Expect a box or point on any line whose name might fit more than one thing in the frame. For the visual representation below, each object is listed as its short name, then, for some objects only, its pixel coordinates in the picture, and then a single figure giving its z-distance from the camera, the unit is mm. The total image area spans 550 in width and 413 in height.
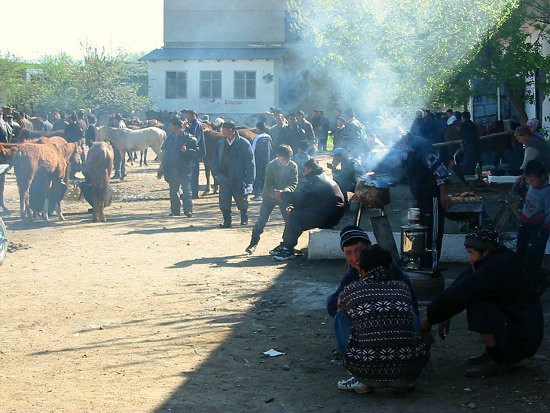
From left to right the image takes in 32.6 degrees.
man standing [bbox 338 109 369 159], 20047
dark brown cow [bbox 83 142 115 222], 16547
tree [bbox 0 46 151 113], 53188
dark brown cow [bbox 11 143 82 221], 16547
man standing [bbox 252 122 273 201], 19328
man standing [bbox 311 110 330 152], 37438
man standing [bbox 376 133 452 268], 10312
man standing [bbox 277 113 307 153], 21359
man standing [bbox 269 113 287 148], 21750
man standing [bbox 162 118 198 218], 16938
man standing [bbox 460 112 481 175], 20094
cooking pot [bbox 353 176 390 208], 9664
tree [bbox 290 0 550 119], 15055
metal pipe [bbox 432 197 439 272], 10330
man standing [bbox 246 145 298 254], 12891
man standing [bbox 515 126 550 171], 11438
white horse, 27234
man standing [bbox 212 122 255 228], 15148
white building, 53281
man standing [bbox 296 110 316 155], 26741
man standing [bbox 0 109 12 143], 20734
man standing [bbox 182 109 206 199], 18906
